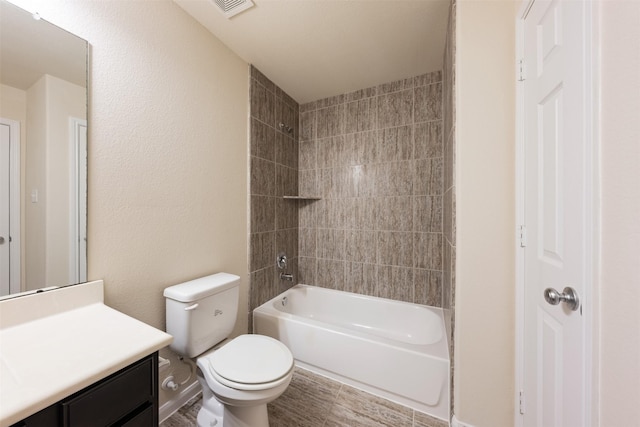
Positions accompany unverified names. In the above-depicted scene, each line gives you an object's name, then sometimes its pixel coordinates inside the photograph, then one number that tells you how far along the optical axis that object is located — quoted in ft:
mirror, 2.88
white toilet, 3.57
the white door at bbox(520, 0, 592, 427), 2.25
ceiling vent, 4.42
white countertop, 1.78
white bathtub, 4.66
